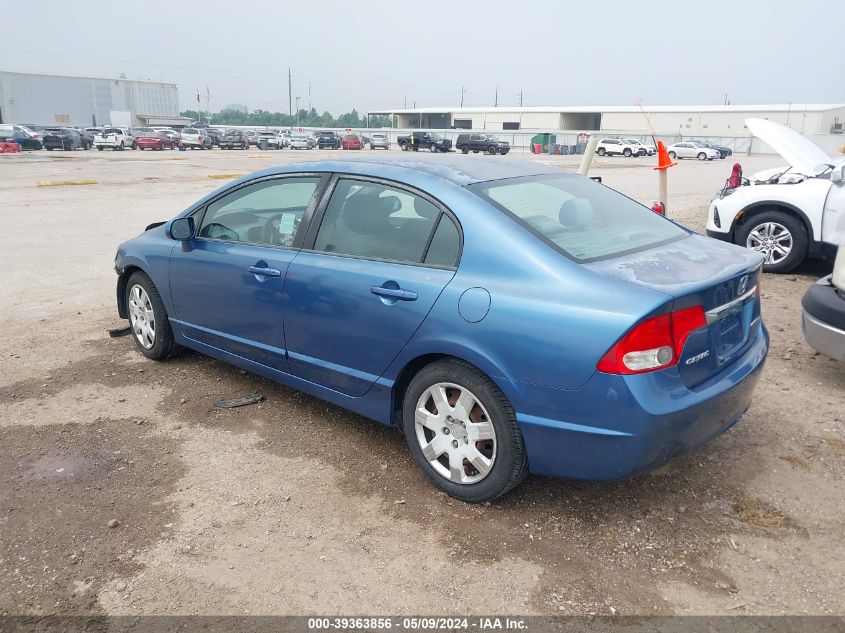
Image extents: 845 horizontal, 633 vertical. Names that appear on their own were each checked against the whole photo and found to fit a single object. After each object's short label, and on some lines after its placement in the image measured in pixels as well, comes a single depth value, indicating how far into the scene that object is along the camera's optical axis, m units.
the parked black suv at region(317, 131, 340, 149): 57.09
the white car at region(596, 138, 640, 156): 54.08
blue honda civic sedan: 2.74
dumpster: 61.78
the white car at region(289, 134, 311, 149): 56.94
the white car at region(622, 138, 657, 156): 54.06
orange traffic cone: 7.12
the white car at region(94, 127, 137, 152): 47.38
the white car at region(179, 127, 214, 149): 52.44
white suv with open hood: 7.42
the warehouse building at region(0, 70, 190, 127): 84.19
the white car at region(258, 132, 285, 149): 56.91
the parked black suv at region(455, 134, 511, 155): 48.62
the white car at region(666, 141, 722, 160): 50.62
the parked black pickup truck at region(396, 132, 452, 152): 48.20
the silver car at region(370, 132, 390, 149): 56.50
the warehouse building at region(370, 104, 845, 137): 71.19
